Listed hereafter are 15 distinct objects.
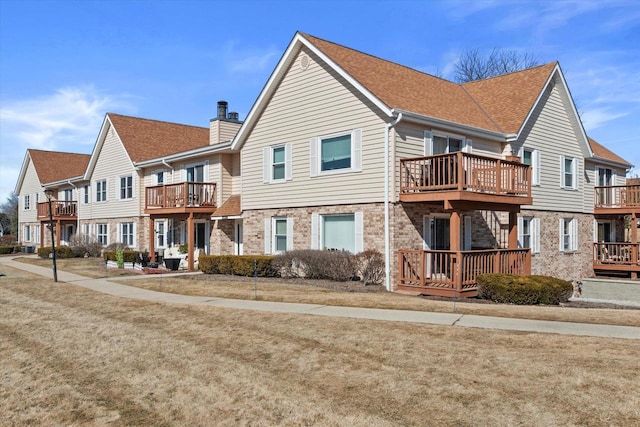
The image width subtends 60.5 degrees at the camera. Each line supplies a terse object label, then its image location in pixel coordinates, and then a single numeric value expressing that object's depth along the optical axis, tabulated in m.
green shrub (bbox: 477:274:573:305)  13.84
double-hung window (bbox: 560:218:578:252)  23.66
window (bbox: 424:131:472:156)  17.72
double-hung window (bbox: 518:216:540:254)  21.19
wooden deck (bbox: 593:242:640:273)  23.89
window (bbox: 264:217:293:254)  20.91
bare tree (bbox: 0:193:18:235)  71.88
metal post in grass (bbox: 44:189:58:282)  18.79
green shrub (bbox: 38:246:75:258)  32.34
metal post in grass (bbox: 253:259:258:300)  14.21
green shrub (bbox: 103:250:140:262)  25.30
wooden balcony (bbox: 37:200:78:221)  38.67
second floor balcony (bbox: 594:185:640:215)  24.47
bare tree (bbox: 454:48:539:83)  44.69
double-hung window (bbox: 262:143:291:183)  20.45
